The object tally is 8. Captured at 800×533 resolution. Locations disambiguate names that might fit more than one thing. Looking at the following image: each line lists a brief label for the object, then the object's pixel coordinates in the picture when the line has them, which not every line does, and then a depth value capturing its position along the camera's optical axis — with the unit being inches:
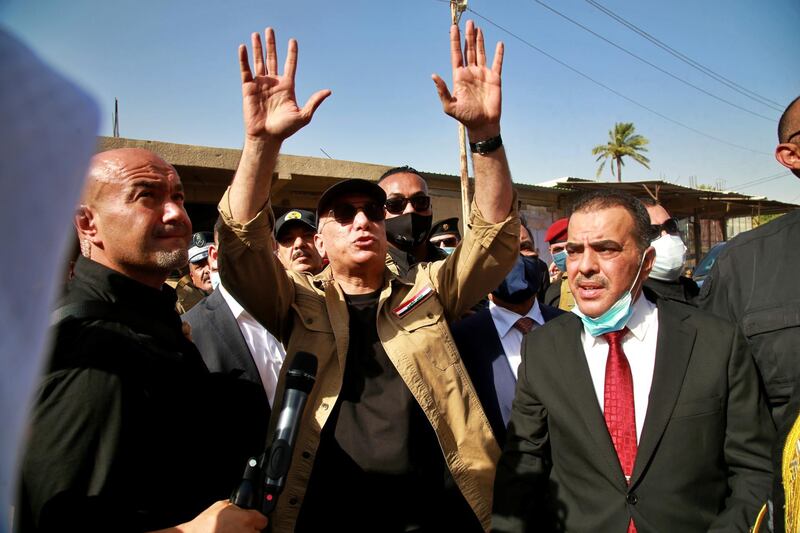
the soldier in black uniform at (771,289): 92.0
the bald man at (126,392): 55.4
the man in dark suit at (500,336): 113.0
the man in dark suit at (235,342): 104.0
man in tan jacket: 90.0
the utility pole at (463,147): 532.1
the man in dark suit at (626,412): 80.0
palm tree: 1873.8
